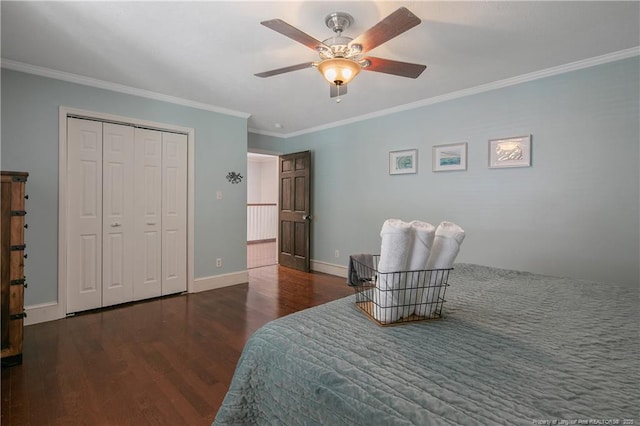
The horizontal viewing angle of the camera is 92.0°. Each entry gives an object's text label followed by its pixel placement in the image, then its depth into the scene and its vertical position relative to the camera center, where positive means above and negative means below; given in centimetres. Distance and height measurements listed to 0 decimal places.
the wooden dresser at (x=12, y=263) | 218 -37
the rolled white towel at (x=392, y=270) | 104 -20
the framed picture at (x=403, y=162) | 407 +68
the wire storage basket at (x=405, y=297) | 104 -29
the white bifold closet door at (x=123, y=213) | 327 -2
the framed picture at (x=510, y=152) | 317 +64
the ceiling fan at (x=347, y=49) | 176 +106
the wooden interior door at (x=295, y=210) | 532 +3
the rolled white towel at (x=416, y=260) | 107 -17
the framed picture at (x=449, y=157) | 363 +67
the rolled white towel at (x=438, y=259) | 109 -17
